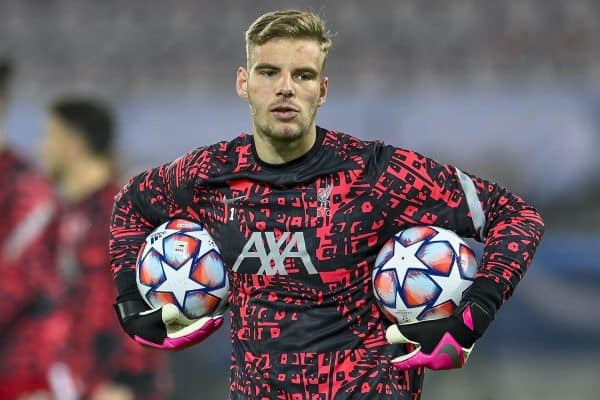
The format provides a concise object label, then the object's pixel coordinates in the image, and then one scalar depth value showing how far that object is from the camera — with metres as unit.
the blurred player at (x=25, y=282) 15.66
